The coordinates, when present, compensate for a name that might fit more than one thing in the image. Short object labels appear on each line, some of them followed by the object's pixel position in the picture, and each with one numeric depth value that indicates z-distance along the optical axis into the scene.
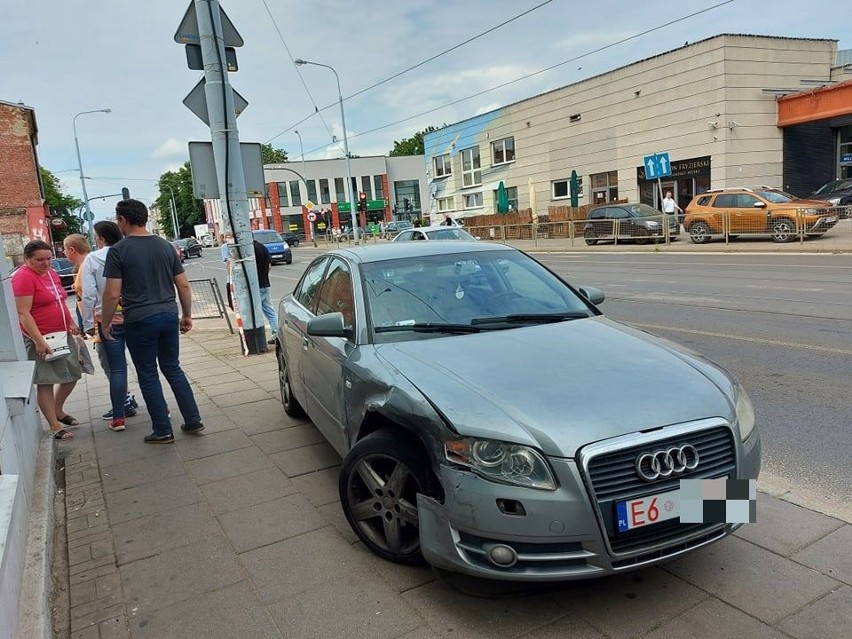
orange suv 19.28
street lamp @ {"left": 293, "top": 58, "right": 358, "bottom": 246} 37.82
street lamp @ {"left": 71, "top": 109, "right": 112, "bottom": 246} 40.56
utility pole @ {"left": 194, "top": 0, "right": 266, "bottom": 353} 8.02
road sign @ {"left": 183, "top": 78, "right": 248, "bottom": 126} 8.17
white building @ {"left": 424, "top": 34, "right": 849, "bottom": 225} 27.95
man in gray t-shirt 4.82
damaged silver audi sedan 2.44
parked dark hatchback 23.86
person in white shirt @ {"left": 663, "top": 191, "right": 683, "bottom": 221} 25.27
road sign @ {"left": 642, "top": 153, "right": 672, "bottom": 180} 22.62
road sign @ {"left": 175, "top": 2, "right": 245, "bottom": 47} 7.98
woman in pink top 5.04
